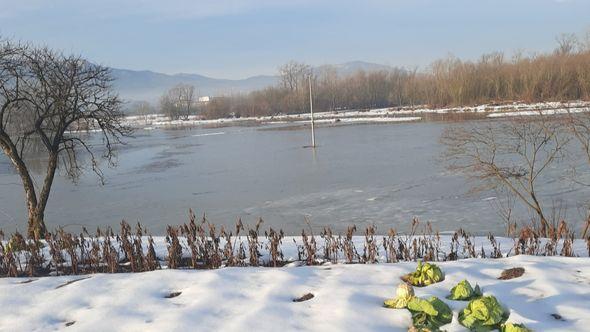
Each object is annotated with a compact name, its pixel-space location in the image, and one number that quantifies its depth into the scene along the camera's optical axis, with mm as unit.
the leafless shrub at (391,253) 5712
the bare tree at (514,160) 8562
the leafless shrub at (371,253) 5662
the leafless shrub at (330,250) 5874
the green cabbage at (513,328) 3357
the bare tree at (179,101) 98312
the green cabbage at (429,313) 3648
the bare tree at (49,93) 8578
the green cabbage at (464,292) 4031
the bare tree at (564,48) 59362
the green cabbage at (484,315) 3568
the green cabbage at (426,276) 4500
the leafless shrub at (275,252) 5777
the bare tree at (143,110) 140662
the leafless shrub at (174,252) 5863
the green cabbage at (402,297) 3896
